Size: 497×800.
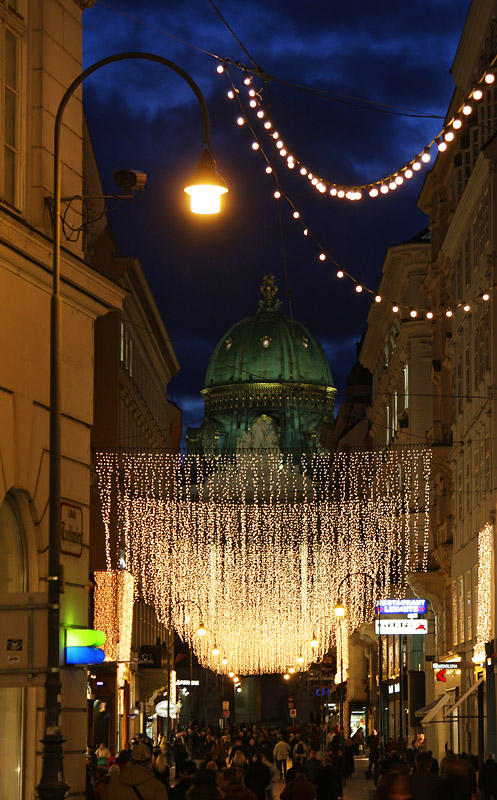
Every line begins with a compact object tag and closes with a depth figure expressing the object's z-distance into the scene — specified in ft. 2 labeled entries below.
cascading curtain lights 205.77
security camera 63.87
